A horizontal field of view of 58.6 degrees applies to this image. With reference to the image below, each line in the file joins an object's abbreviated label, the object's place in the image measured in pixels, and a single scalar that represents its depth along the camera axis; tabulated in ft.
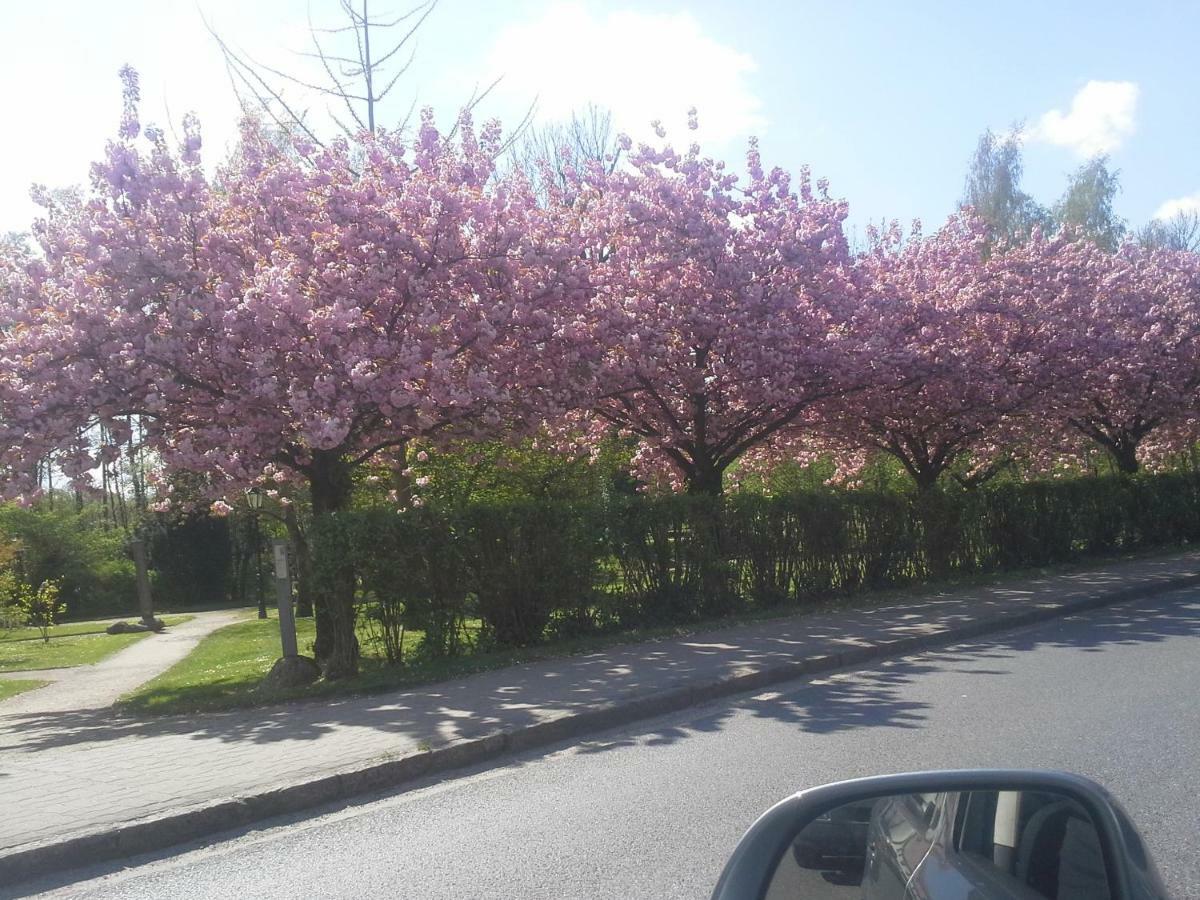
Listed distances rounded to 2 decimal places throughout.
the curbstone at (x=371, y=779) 19.46
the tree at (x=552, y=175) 61.11
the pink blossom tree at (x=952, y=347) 61.46
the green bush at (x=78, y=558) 131.34
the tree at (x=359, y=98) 77.36
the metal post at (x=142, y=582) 104.35
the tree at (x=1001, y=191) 138.92
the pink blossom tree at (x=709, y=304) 53.42
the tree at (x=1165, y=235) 138.72
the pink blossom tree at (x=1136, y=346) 71.41
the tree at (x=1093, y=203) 138.00
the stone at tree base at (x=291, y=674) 39.14
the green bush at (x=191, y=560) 147.54
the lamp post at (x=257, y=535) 71.43
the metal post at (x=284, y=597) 38.91
